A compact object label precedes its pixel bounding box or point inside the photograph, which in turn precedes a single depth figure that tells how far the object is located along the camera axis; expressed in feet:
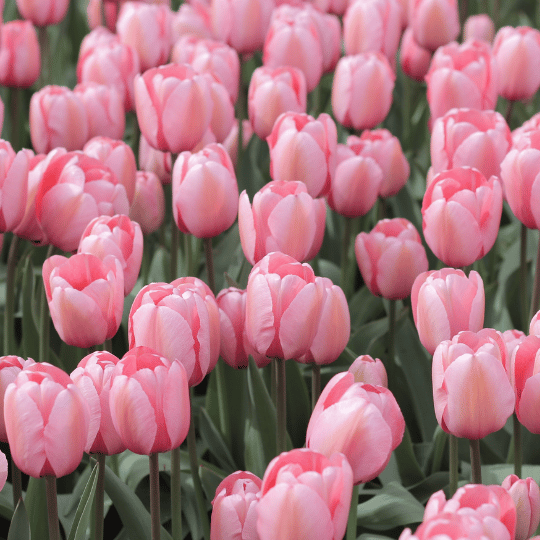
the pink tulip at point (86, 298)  7.92
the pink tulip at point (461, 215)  8.20
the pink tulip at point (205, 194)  8.32
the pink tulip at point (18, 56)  9.60
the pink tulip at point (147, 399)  7.58
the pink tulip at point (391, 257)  8.45
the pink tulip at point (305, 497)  7.34
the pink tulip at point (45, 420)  7.53
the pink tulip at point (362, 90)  9.19
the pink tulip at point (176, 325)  7.72
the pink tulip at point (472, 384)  7.61
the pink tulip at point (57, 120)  8.99
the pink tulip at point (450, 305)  7.85
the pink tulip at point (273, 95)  9.03
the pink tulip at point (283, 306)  7.79
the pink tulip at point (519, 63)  9.31
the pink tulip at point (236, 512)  7.60
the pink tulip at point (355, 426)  7.52
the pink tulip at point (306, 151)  8.47
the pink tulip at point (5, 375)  7.75
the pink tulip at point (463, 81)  9.08
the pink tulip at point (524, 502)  7.62
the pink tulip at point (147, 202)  8.88
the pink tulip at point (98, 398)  7.63
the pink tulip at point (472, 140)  8.58
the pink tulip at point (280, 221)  8.12
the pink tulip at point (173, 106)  8.65
